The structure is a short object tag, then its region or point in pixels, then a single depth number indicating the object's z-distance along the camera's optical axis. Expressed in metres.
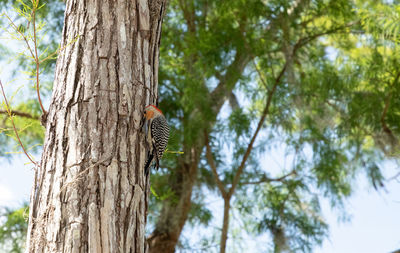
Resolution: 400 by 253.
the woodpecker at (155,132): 9.45
